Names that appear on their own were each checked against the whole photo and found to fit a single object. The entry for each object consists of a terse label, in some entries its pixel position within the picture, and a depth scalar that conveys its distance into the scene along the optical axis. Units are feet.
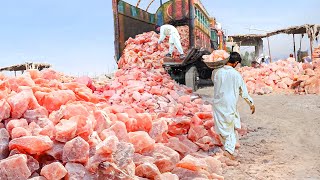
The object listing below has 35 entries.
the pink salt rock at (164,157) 8.74
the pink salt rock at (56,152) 7.51
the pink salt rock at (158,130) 10.10
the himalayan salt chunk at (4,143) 7.54
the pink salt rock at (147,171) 7.95
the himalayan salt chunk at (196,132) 11.85
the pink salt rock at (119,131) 8.67
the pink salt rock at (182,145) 10.44
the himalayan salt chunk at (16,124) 8.07
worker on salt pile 19.98
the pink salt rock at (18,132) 7.73
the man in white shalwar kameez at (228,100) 10.81
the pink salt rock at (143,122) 10.15
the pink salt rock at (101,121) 8.89
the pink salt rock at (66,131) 7.73
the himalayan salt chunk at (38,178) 6.75
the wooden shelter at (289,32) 38.50
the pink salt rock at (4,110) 8.40
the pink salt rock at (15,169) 6.85
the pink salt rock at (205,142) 11.46
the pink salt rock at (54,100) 9.50
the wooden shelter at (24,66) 35.58
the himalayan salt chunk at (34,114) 8.61
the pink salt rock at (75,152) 7.37
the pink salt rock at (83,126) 8.07
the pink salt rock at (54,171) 6.86
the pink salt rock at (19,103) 8.61
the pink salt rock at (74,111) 8.67
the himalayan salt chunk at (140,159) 8.25
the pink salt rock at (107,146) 7.44
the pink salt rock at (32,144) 7.33
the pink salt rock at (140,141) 8.89
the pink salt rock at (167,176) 7.95
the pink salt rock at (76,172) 7.04
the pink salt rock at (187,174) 8.68
